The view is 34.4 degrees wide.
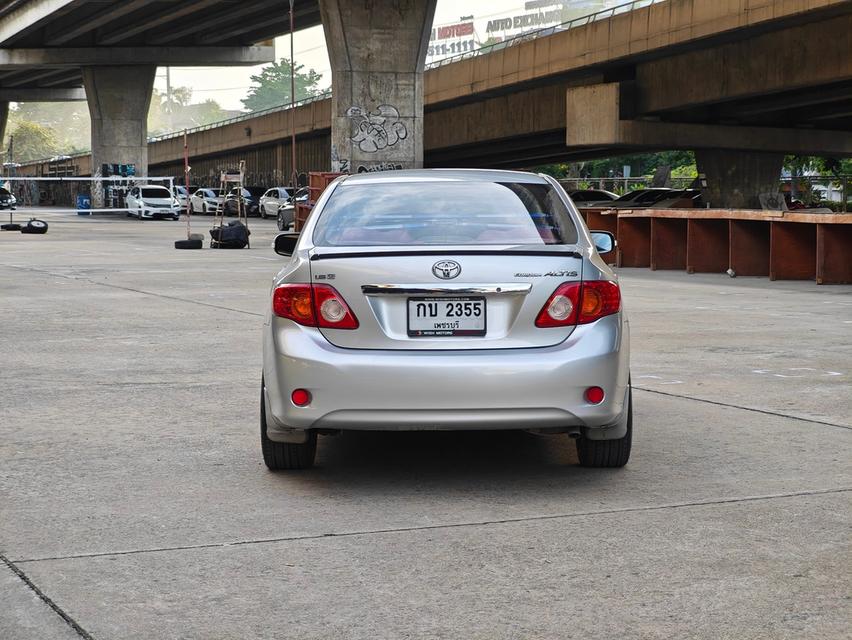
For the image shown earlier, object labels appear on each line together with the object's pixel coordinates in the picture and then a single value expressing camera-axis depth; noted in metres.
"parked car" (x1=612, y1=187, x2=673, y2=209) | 45.97
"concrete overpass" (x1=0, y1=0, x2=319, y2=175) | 69.31
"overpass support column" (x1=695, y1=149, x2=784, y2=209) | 47.00
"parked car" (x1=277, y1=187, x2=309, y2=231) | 45.75
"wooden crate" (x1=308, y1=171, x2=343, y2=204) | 32.81
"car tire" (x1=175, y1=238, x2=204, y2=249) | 31.50
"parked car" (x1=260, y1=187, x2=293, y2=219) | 58.62
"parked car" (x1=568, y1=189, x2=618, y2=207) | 51.80
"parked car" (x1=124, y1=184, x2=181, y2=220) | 57.62
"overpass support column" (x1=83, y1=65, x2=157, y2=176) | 74.12
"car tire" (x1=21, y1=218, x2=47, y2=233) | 39.22
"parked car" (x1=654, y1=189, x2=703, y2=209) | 43.00
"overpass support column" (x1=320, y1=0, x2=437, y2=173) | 35.66
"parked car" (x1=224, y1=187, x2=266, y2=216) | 61.60
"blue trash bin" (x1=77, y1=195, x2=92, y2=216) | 70.62
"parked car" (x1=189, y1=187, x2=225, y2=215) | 66.31
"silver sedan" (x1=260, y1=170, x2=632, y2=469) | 5.93
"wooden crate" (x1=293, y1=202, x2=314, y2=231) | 34.47
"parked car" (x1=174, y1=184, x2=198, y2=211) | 70.19
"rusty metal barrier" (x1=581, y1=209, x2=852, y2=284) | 20.12
